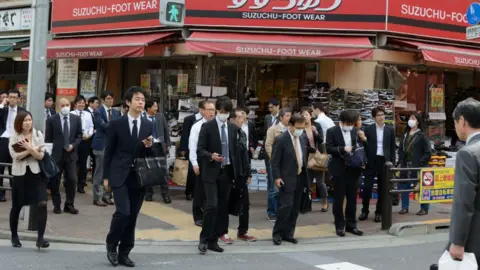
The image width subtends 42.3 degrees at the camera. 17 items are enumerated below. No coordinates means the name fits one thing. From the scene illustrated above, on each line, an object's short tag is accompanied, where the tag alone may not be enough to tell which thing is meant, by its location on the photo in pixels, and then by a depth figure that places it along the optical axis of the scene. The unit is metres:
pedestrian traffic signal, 12.56
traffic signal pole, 9.09
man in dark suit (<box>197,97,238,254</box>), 7.98
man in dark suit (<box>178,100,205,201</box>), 11.60
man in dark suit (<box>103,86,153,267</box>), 7.04
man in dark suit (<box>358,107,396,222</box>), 10.66
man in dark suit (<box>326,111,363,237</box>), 9.39
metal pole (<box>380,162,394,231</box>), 9.65
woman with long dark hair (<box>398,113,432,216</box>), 10.97
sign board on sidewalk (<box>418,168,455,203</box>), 10.02
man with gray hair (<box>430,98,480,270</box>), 4.11
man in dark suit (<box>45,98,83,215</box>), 10.36
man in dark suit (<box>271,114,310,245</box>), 8.62
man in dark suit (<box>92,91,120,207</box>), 11.20
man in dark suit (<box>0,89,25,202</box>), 11.22
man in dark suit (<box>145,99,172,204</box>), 11.07
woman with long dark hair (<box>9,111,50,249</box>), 7.74
